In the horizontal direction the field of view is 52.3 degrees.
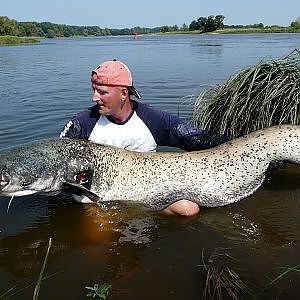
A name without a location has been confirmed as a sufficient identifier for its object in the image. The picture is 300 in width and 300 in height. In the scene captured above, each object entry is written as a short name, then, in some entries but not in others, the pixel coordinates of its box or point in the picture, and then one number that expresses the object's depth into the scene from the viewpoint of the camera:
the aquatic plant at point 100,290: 2.25
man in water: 3.12
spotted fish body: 3.04
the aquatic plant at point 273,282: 2.32
